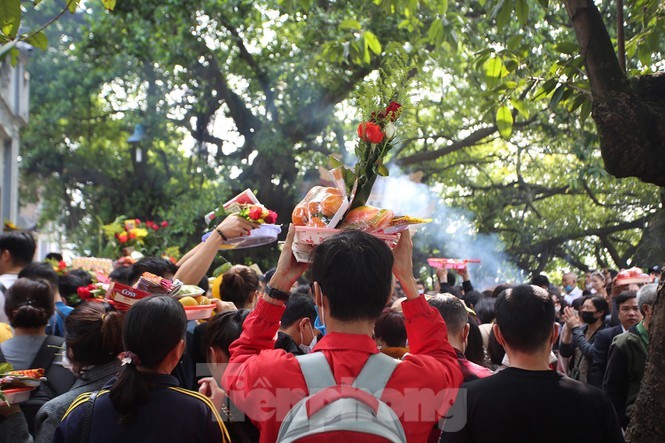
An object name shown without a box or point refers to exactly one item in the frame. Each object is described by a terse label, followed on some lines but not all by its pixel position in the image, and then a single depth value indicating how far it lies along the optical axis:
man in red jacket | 2.30
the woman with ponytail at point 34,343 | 4.09
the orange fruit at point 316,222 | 2.64
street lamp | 17.05
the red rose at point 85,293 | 4.71
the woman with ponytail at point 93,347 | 3.42
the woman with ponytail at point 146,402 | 2.65
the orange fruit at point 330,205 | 2.69
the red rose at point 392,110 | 2.66
